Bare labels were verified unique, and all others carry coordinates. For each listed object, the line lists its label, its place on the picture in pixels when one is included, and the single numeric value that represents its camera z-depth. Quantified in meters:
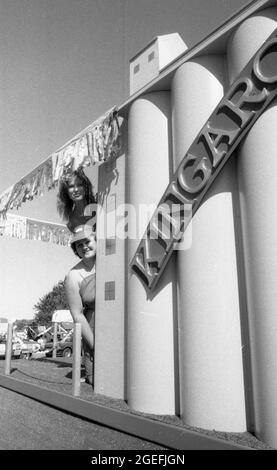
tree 58.25
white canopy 22.73
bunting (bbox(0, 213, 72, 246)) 8.68
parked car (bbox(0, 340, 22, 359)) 16.55
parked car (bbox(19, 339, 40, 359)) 18.55
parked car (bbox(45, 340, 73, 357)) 17.08
